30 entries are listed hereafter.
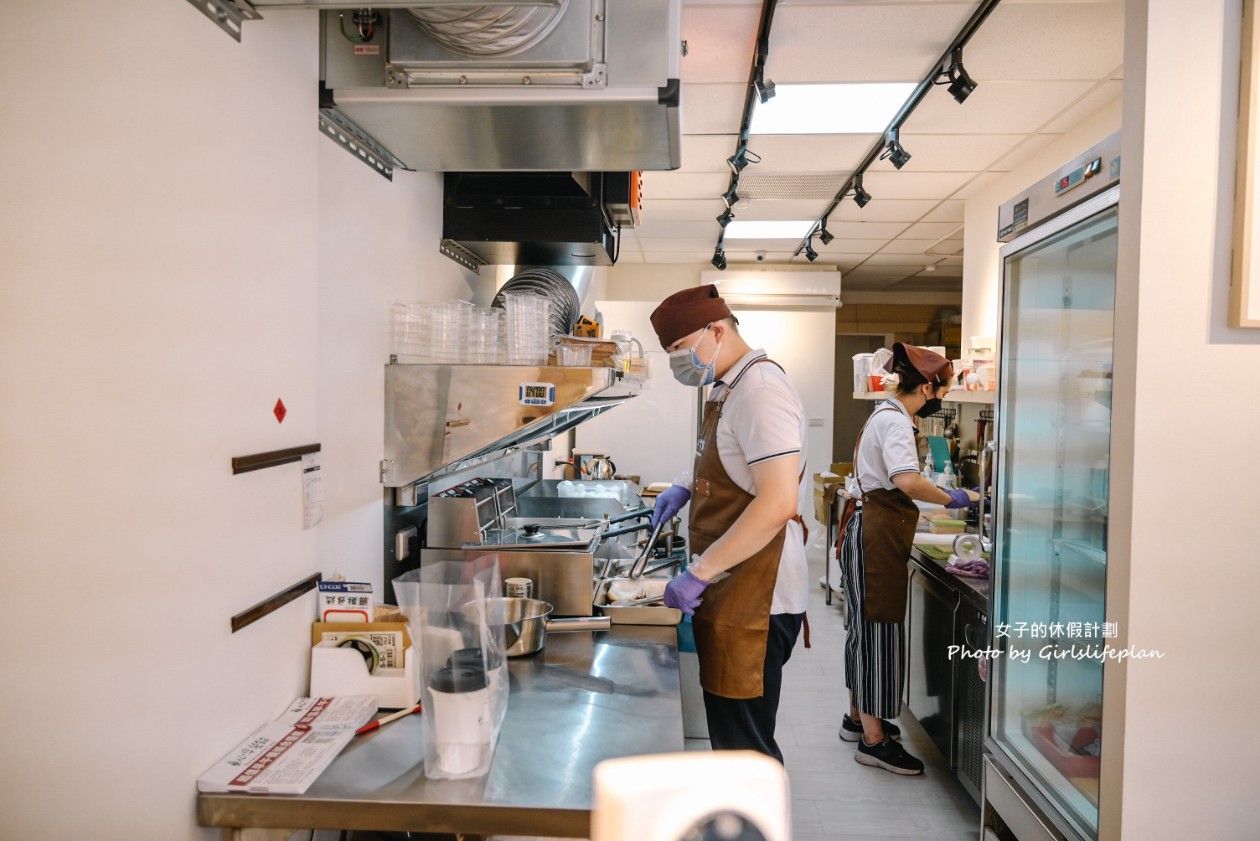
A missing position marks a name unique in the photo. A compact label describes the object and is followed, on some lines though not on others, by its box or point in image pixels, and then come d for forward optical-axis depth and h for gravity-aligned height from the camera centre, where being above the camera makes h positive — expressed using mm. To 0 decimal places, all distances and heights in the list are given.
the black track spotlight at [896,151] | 3625 +1244
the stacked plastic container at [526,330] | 2230 +206
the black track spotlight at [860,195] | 4586 +1298
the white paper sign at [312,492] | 1600 -213
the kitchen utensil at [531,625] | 1991 -631
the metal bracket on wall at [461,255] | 2691 +544
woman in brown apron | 3053 -607
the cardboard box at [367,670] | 1618 -599
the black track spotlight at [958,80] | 2793 +1240
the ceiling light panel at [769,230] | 5891 +1412
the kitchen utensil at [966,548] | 3092 -590
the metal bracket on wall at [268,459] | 1324 -125
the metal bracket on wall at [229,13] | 1240 +652
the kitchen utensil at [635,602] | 2301 -627
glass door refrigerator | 1915 -277
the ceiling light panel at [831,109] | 3248 +1368
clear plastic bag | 1346 -506
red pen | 1507 -677
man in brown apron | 2025 -347
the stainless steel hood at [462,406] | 2117 -25
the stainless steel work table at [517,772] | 1254 -688
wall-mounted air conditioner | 7566 +1170
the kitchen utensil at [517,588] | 2203 -560
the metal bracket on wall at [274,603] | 1345 -410
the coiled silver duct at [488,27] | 1481 +749
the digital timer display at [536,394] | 2115 +13
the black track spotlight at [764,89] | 2891 +1223
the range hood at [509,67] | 1553 +703
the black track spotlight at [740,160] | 3838 +1267
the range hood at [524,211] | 2607 +658
